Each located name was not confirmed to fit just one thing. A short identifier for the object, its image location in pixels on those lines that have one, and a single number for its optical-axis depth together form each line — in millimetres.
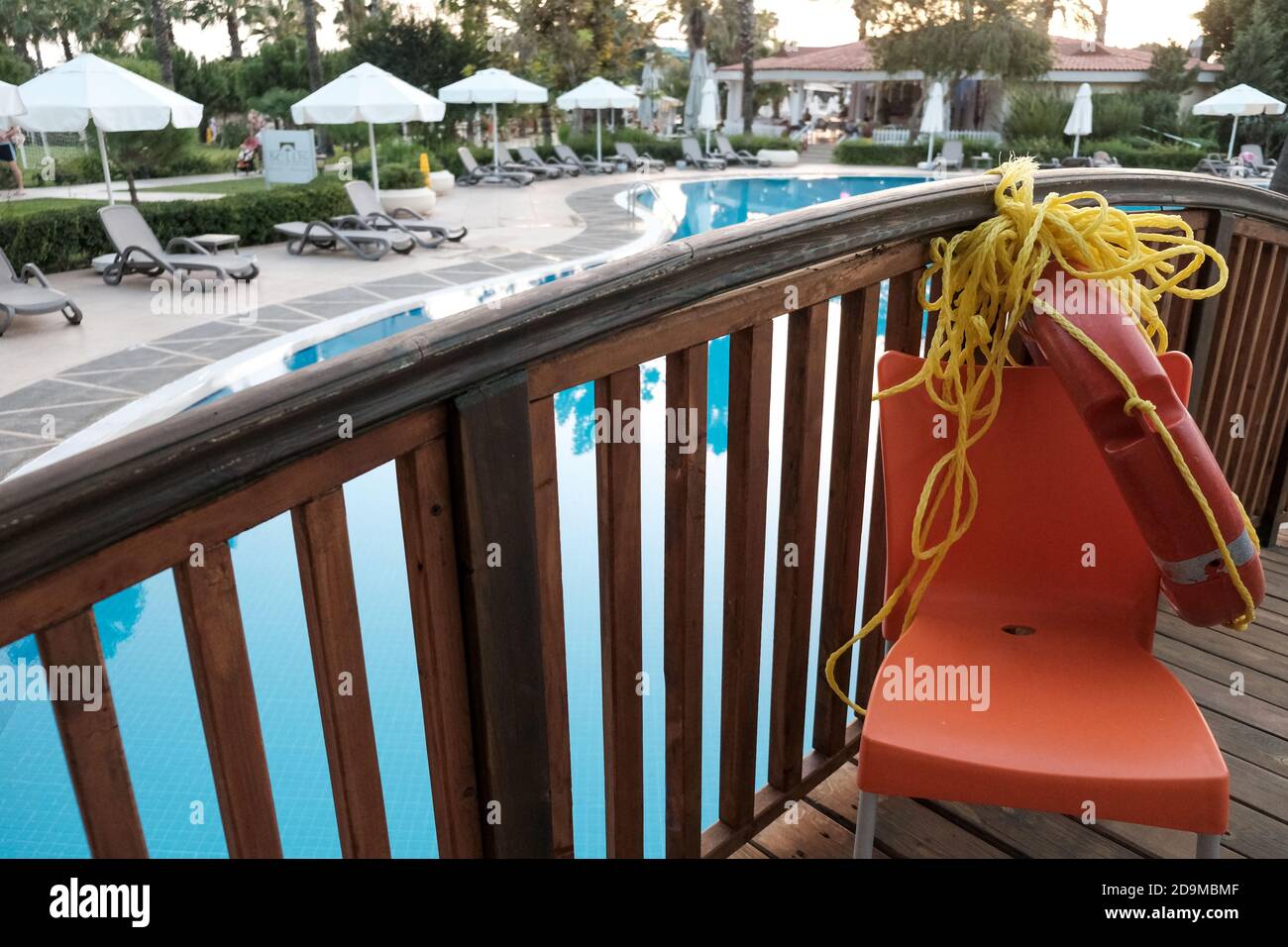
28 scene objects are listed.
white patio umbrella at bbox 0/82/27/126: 10008
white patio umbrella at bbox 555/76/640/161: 23547
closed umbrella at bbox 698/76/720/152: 26062
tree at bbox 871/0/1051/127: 28750
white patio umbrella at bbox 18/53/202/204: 11305
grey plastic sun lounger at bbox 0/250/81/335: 8344
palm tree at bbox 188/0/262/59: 40438
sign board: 15398
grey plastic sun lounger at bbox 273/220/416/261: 12352
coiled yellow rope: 1733
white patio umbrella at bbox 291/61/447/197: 14367
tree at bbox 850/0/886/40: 30641
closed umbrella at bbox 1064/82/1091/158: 23641
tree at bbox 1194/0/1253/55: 31453
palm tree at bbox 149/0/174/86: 26734
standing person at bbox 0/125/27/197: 16359
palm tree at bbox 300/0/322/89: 25353
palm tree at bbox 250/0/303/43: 40688
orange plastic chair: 1593
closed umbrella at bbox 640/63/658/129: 32594
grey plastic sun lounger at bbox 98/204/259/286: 10398
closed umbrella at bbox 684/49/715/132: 29094
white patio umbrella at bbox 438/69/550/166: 21531
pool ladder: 16966
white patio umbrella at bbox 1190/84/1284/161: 22719
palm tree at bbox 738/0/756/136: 33750
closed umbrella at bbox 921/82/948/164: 25547
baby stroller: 23569
